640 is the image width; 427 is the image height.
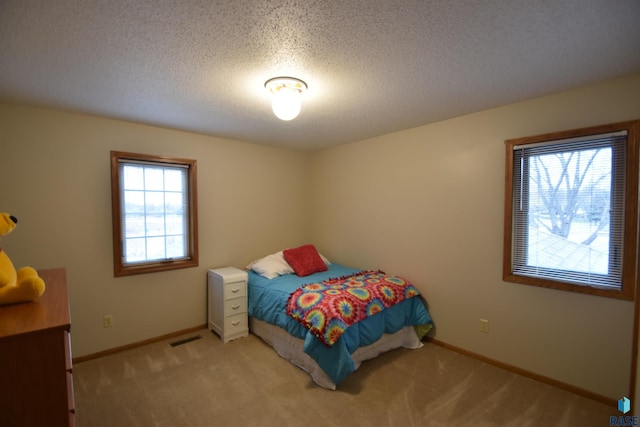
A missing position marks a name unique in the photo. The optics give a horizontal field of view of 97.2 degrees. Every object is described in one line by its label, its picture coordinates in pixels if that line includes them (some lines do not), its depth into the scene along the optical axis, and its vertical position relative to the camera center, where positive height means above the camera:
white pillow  3.37 -0.73
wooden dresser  0.89 -0.55
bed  2.28 -1.01
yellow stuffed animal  1.18 -0.34
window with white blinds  1.95 -0.02
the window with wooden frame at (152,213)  2.86 -0.07
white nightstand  3.06 -1.08
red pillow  3.48 -0.68
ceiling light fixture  1.96 +0.81
